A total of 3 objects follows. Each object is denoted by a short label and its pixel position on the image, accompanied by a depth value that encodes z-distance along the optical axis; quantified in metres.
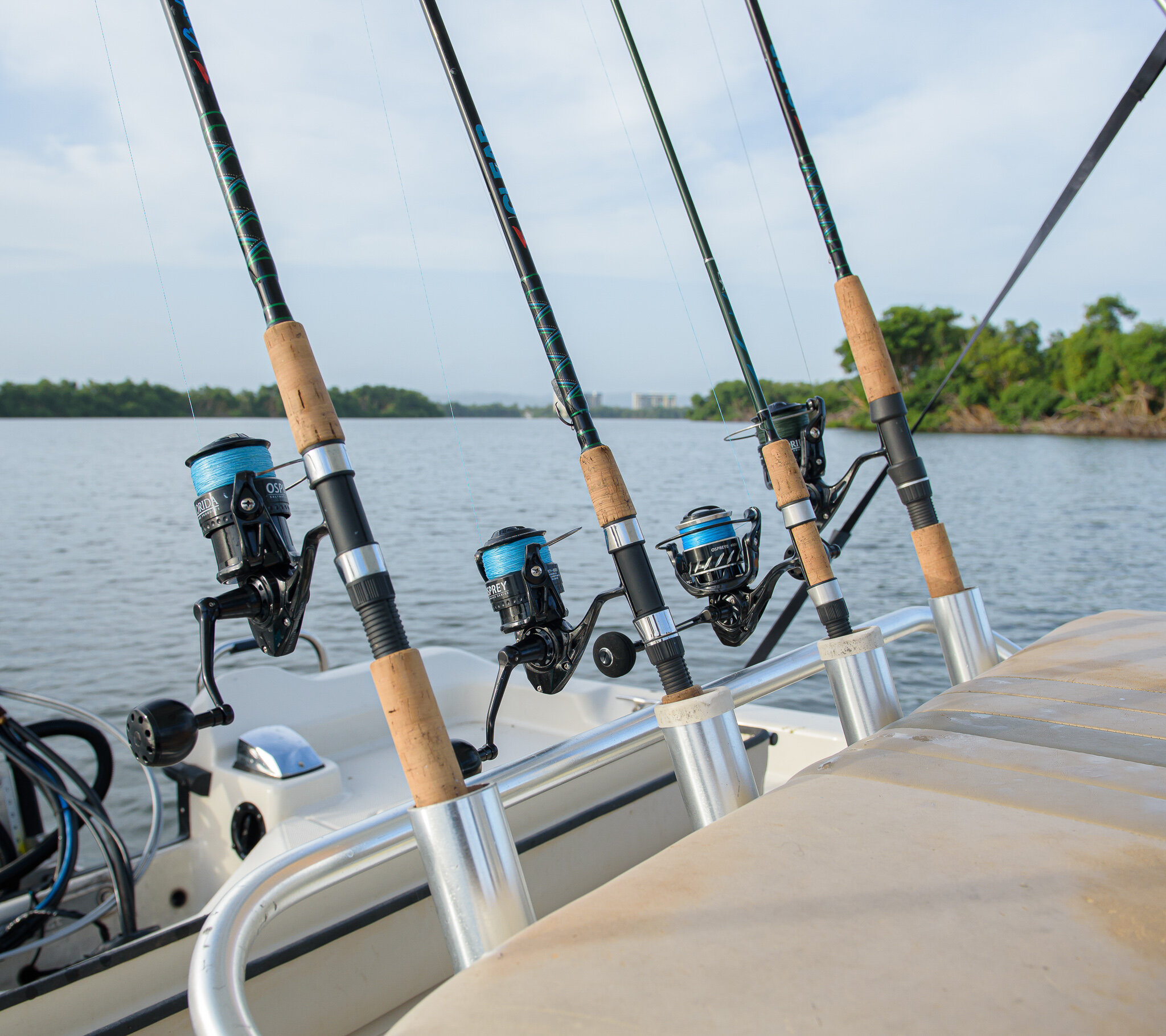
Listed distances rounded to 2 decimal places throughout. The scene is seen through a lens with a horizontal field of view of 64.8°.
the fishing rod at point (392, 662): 1.04
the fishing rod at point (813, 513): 1.61
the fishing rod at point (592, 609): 1.33
